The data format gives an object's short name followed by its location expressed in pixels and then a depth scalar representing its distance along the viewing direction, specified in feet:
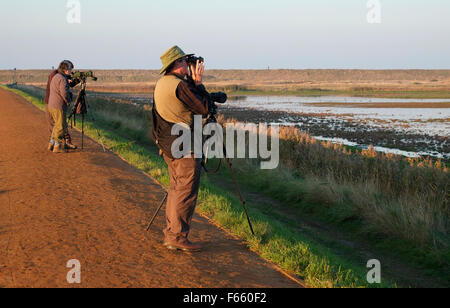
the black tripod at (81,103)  44.32
